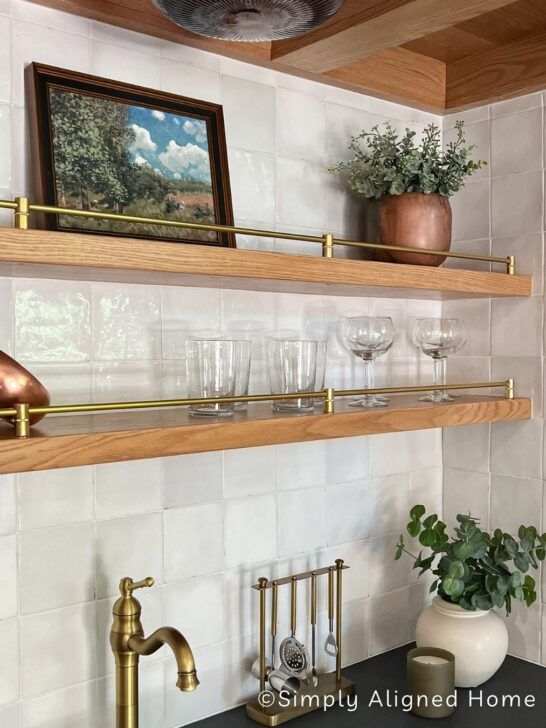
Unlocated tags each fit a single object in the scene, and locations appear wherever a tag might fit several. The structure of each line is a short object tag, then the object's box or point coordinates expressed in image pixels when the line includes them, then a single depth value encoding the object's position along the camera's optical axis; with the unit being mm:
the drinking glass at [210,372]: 1213
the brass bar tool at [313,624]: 1472
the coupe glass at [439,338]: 1559
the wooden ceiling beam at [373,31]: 1176
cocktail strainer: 1435
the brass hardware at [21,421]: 939
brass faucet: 1193
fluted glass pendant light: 999
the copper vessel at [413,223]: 1487
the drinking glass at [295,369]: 1302
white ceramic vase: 1493
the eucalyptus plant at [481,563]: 1489
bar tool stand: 1381
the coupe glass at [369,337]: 1447
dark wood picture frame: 1146
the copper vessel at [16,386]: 967
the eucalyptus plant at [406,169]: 1481
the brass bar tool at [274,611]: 1423
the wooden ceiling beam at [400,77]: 1564
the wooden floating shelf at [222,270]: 973
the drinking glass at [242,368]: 1242
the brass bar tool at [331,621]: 1509
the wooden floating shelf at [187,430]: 950
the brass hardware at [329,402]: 1261
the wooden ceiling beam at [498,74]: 1563
